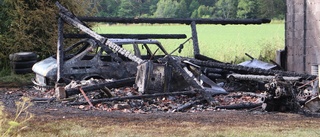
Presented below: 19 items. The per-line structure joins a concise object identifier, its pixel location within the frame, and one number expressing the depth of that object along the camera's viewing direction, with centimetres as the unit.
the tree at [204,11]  6464
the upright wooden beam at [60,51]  1770
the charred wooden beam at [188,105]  1432
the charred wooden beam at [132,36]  1950
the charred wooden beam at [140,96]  1480
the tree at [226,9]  6809
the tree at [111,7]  6662
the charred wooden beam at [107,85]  1530
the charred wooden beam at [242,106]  1427
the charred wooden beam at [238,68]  1720
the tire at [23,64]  2141
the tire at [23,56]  2109
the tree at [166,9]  6569
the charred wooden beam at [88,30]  1614
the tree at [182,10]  6839
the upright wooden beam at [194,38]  2014
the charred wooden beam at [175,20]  1965
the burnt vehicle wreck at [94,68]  1773
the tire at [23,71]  2145
